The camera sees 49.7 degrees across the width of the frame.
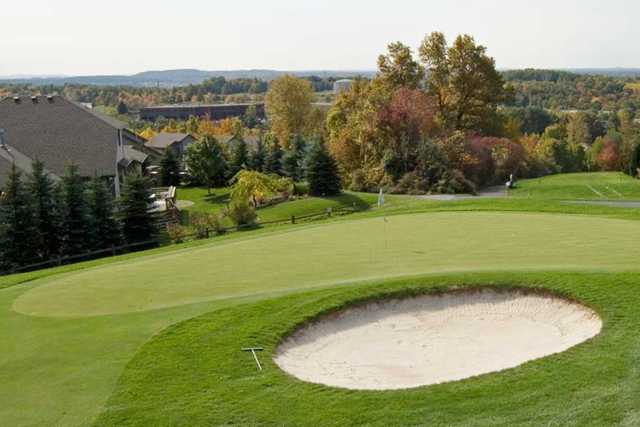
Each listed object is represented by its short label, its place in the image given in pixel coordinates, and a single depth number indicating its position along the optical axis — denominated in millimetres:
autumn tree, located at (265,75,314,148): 73875
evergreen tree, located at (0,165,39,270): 28734
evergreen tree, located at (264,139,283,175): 56062
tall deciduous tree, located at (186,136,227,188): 52534
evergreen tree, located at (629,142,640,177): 56191
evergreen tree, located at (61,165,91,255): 30188
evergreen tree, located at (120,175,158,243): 32438
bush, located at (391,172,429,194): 46844
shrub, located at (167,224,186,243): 31117
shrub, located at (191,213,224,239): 31019
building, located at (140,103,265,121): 172175
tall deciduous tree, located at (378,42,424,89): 56844
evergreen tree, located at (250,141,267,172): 56656
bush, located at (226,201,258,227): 33875
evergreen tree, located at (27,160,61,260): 29922
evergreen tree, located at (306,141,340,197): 45125
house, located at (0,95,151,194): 41281
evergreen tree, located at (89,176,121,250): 31000
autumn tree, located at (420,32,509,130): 56094
